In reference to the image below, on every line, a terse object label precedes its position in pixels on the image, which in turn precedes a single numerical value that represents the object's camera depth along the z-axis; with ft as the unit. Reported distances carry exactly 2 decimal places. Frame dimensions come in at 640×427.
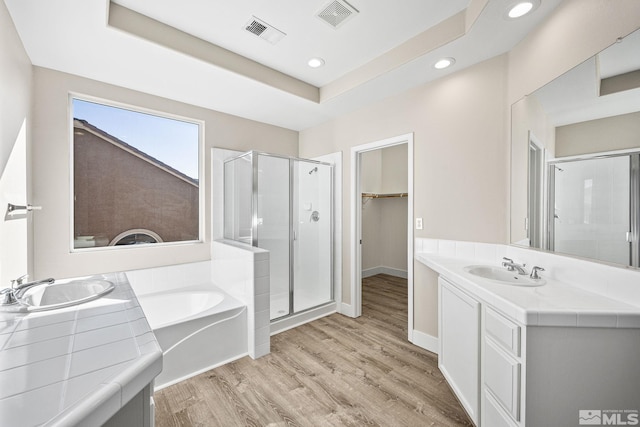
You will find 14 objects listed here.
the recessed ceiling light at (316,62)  8.13
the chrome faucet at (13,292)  3.92
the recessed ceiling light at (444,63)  7.20
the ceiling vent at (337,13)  6.01
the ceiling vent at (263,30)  6.53
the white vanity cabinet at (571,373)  3.77
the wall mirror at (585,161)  4.15
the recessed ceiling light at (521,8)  5.22
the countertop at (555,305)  3.74
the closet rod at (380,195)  15.65
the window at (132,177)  8.26
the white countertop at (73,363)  1.94
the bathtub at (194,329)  6.73
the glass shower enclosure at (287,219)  9.46
